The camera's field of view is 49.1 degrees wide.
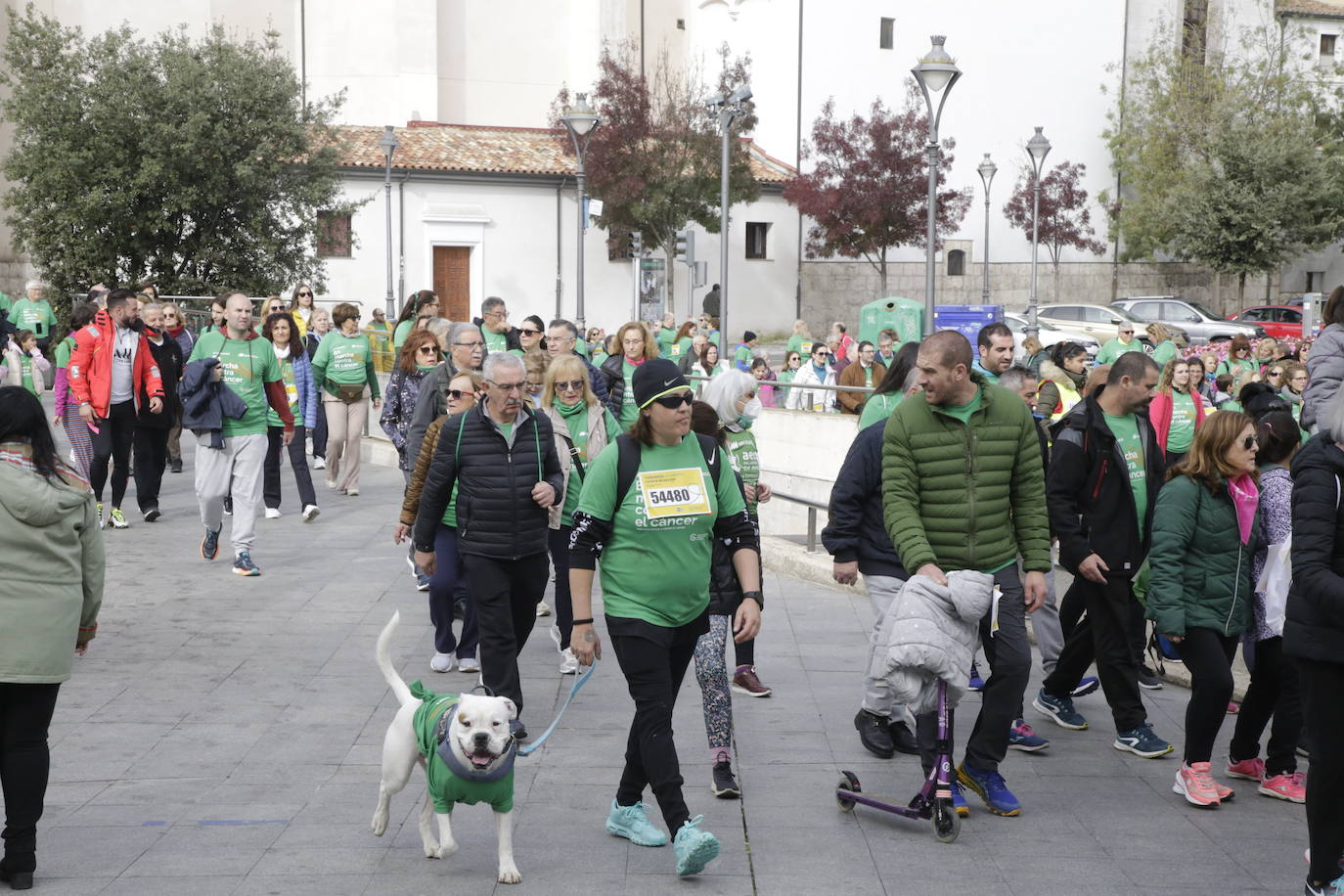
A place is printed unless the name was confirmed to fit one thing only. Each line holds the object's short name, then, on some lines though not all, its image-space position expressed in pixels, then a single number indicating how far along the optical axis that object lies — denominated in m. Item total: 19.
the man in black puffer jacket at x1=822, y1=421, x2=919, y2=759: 6.24
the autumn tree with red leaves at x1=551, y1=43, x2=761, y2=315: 40.44
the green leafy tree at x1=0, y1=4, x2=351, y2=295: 29.36
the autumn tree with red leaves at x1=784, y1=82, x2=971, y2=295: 42.97
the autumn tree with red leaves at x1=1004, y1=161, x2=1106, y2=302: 47.62
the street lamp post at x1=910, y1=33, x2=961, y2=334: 15.38
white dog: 4.82
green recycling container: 29.25
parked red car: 40.81
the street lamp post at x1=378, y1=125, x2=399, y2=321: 32.72
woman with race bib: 5.07
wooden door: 41.56
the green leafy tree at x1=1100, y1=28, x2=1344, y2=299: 44.44
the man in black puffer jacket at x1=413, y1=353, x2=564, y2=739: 6.61
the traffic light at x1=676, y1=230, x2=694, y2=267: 25.45
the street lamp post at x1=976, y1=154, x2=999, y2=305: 42.12
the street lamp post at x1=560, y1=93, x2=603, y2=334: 23.81
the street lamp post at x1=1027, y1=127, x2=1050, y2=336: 31.56
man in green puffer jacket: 5.49
